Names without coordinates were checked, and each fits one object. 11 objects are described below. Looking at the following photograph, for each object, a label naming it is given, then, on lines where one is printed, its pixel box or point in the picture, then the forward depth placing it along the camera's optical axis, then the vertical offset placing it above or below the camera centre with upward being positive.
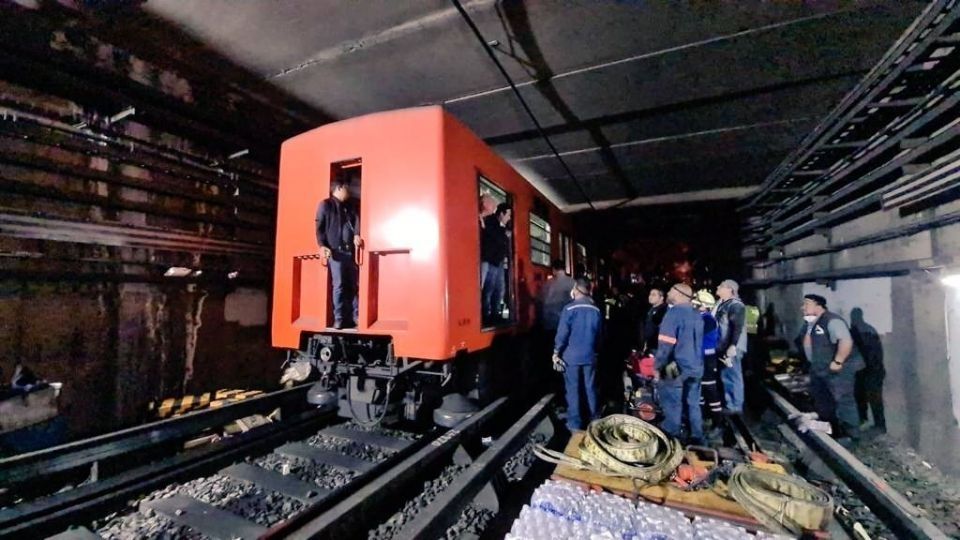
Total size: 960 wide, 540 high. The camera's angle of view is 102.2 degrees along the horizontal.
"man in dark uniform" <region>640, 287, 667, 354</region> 6.63 -0.59
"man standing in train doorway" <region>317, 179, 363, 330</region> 3.68 +0.34
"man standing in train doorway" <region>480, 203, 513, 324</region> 4.44 +0.25
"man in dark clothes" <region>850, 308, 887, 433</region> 5.01 -1.16
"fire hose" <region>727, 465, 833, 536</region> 2.41 -1.41
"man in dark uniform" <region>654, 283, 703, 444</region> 4.43 -0.89
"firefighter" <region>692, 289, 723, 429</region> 5.21 -1.22
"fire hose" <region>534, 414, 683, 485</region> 2.94 -1.36
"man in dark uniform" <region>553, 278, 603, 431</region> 4.62 -0.77
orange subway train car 3.40 +0.17
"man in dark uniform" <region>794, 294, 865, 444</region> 4.93 -1.05
